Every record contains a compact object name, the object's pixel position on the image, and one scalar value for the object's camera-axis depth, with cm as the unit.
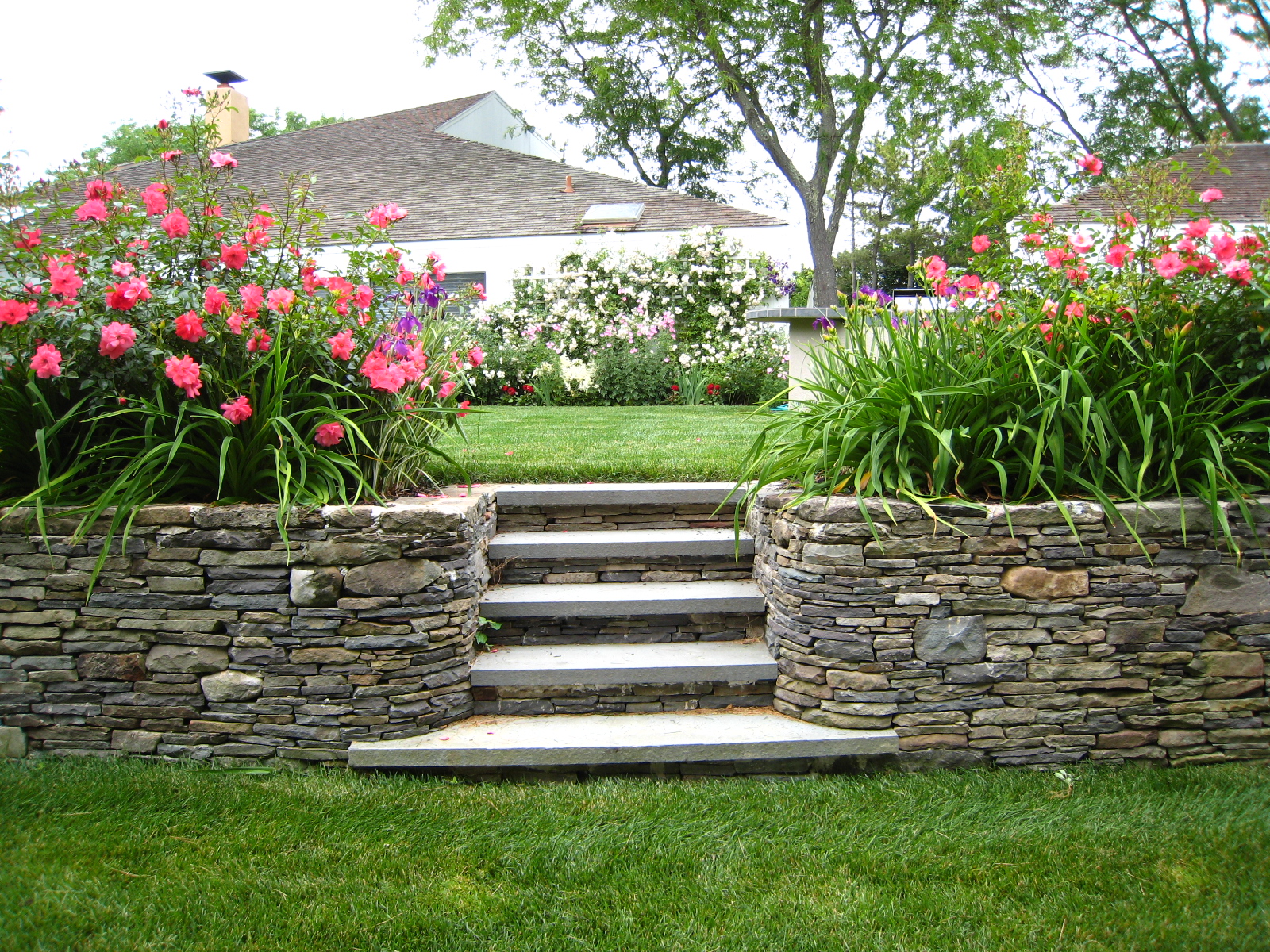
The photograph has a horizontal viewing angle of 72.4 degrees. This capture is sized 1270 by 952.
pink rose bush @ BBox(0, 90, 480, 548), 306
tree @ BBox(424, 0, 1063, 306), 1623
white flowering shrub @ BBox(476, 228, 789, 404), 972
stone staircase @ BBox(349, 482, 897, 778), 297
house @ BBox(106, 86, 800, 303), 1516
